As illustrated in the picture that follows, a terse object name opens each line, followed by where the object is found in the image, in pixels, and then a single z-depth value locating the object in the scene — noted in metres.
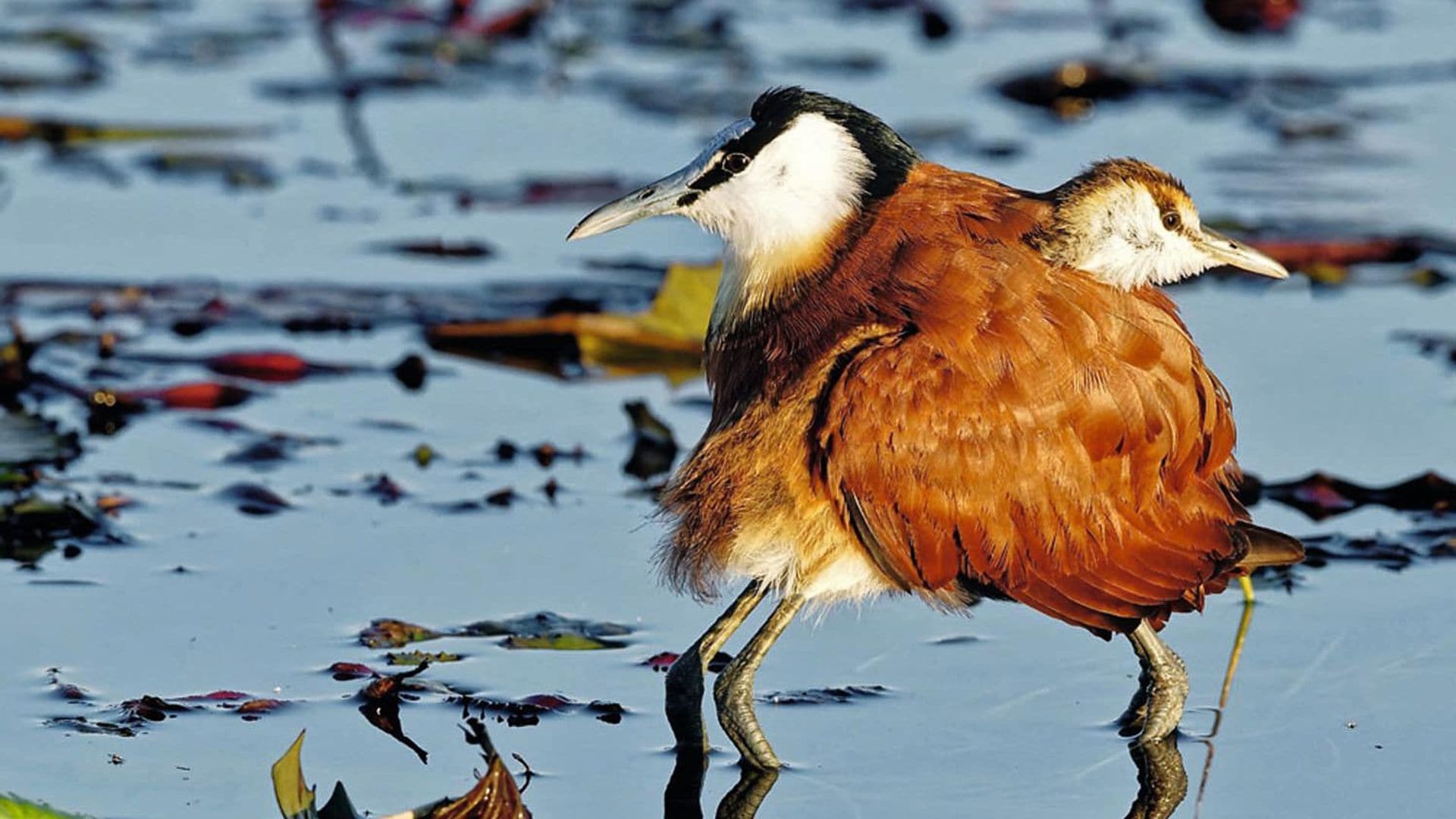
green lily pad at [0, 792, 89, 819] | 7.91
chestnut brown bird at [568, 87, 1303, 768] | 9.69
